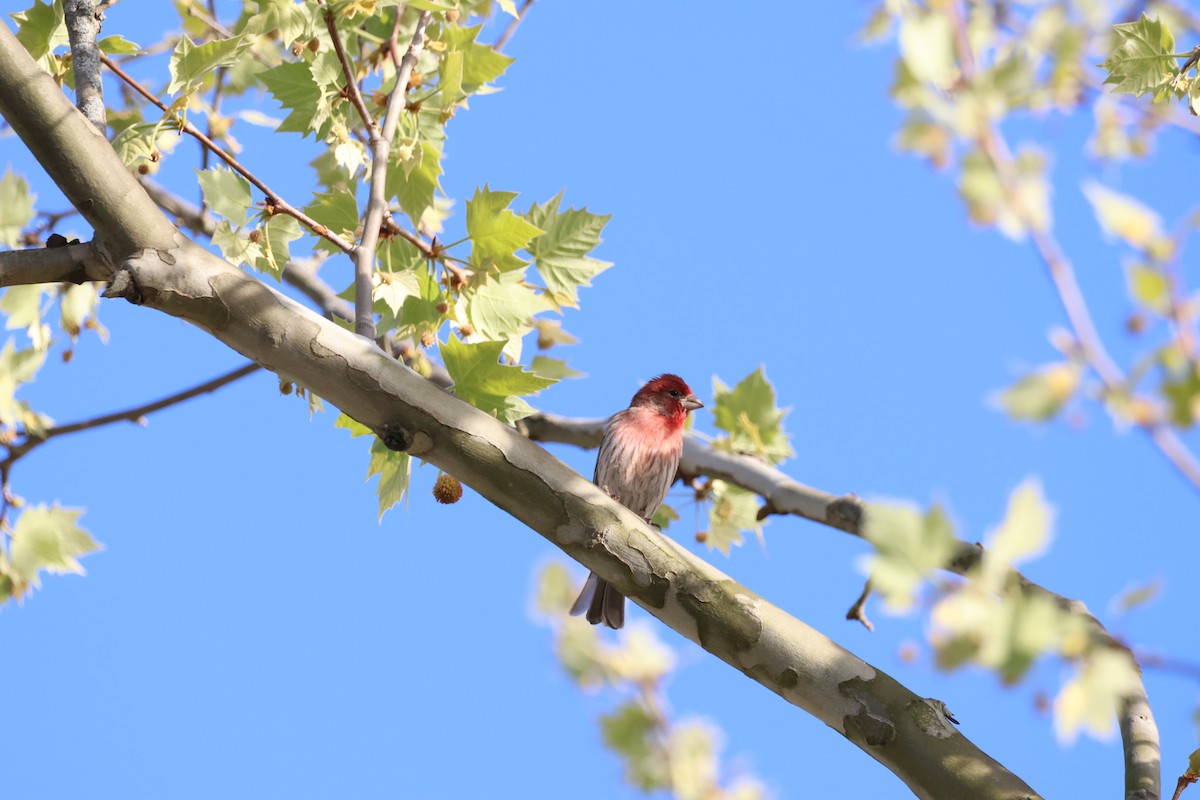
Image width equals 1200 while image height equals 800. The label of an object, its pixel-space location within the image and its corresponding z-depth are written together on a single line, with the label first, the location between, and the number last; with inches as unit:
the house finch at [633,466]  521.7
